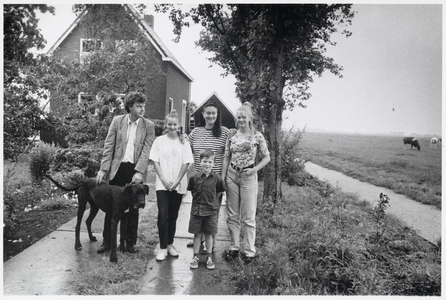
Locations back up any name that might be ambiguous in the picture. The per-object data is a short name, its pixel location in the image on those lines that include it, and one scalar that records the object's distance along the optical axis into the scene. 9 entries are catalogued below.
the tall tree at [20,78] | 3.75
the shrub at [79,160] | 7.03
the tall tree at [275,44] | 4.93
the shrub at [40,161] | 7.62
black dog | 3.36
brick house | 7.51
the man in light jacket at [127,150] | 3.59
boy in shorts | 3.41
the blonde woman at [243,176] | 3.49
